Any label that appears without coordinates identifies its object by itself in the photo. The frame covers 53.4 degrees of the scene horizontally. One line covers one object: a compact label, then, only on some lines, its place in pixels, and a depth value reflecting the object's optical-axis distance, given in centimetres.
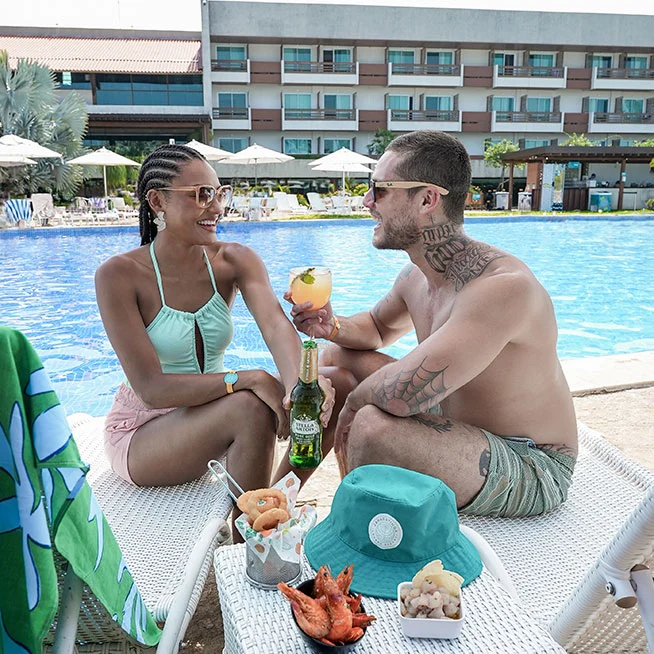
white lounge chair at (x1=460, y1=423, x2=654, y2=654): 136
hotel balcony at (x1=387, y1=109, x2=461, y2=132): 3666
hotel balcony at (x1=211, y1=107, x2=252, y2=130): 3497
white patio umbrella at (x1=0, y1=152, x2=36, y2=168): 1752
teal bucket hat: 147
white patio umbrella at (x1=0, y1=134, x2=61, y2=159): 1775
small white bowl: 124
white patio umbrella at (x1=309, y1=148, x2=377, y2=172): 2292
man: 197
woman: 226
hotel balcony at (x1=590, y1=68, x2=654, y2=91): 3781
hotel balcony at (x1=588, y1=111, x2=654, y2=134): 3812
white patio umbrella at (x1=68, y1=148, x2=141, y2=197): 2017
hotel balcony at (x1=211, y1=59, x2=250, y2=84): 3525
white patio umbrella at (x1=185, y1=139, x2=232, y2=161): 2036
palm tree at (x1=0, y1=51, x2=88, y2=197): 2191
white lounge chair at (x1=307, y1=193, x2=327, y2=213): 2330
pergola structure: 2506
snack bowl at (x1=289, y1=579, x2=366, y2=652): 118
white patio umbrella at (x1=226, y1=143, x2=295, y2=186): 2225
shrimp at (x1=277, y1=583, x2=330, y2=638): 119
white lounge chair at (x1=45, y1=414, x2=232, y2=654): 151
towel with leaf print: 115
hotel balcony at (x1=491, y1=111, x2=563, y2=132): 3722
